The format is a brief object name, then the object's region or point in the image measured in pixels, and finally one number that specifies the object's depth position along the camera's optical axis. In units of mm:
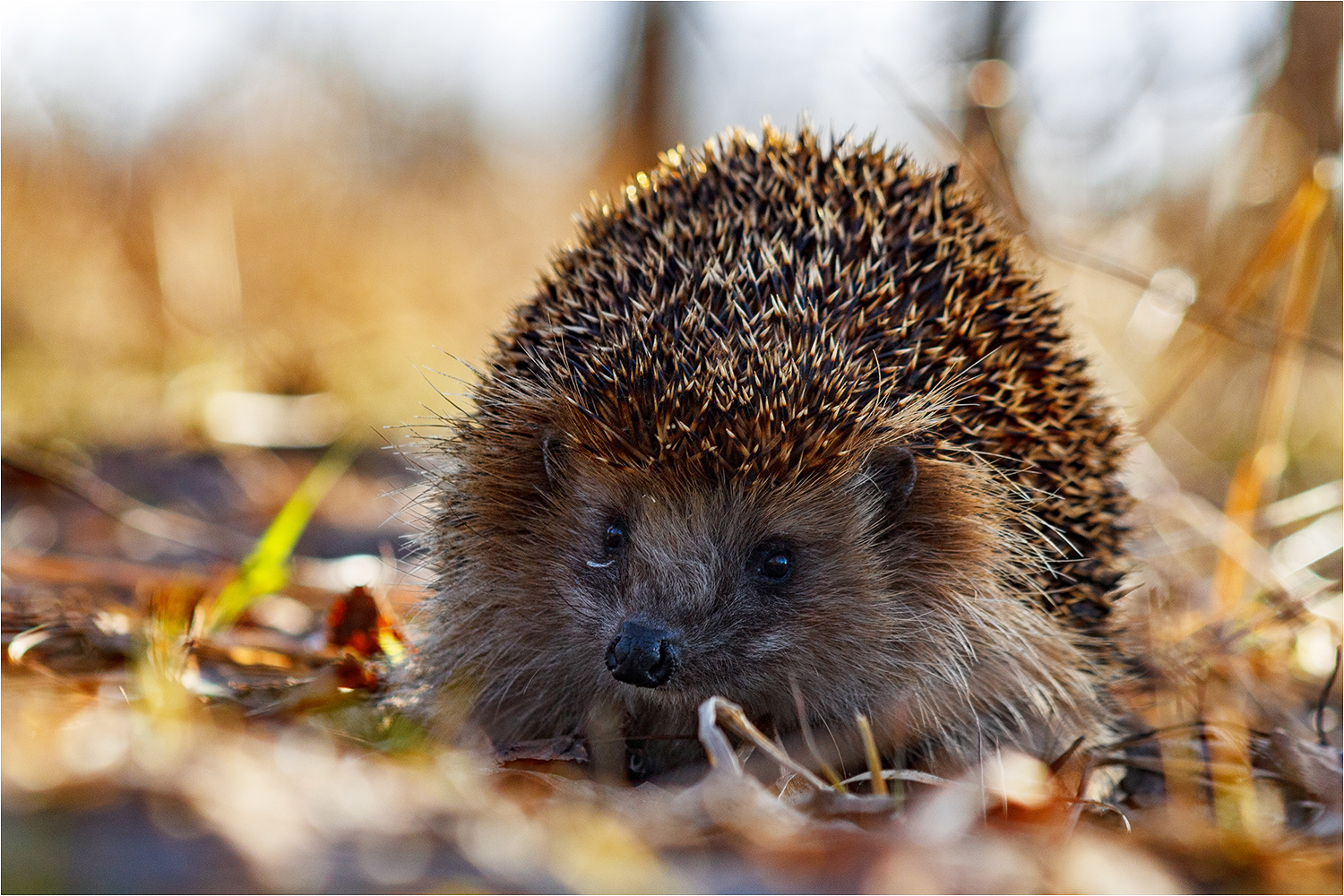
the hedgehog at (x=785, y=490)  2293
